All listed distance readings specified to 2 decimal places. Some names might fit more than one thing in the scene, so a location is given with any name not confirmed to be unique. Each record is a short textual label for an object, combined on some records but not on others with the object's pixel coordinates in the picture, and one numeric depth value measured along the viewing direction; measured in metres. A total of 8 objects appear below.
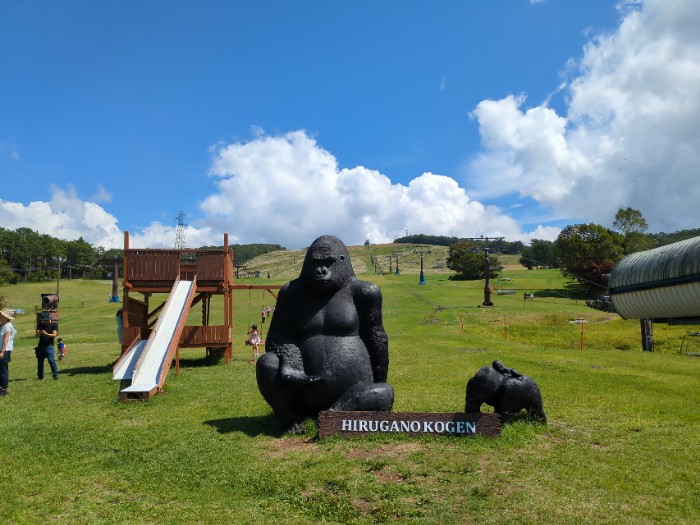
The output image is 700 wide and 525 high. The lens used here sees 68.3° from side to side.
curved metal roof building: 17.45
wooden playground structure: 15.47
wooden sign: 6.42
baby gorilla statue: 6.85
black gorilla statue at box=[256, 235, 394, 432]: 6.76
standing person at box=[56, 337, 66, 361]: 18.77
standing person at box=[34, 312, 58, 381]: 12.46
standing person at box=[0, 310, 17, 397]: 10.78
